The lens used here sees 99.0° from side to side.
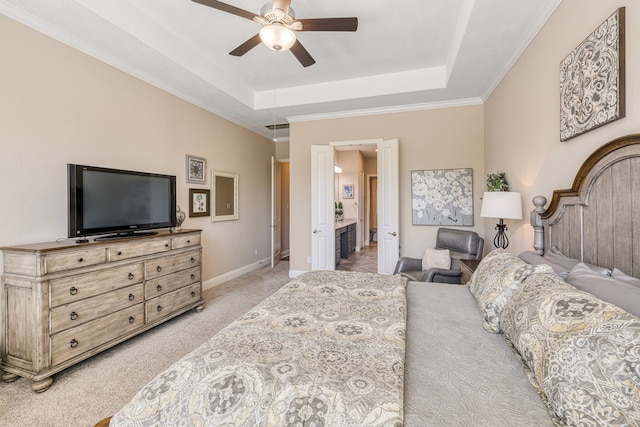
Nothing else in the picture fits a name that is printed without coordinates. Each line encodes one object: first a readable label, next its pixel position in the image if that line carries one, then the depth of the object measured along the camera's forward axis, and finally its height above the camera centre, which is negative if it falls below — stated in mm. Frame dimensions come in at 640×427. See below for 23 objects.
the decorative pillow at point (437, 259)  3367 -611
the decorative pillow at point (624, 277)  1153 -305
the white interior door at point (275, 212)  5438 -19
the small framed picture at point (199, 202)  3881 +141
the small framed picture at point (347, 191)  7481 +541
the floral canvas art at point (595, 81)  1404 +753
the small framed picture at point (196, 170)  3835 +607
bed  806 -581
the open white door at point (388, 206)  4059 +66
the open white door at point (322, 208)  4453 +45
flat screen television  2289 +100
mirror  4293 +261
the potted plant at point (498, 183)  2932 +298
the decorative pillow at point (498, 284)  1444 -430
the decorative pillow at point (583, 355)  701 -444
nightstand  2684 -589
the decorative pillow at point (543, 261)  1540 -343
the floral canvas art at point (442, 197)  3971 +202
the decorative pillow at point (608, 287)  1015 -330
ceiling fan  1919 +1399
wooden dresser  1922 -707
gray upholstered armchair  2951 -577
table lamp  2432 +42
